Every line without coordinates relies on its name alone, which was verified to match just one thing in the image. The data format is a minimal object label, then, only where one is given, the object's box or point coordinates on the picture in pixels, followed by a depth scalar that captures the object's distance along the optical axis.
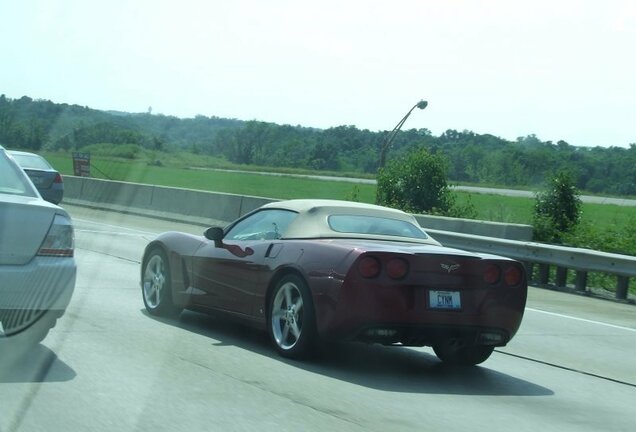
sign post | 37.09
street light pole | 30.20
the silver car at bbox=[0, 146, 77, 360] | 7.06
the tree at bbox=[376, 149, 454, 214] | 29.03
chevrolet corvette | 7.55
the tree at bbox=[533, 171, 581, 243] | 25.19
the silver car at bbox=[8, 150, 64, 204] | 22.55
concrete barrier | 20.05
